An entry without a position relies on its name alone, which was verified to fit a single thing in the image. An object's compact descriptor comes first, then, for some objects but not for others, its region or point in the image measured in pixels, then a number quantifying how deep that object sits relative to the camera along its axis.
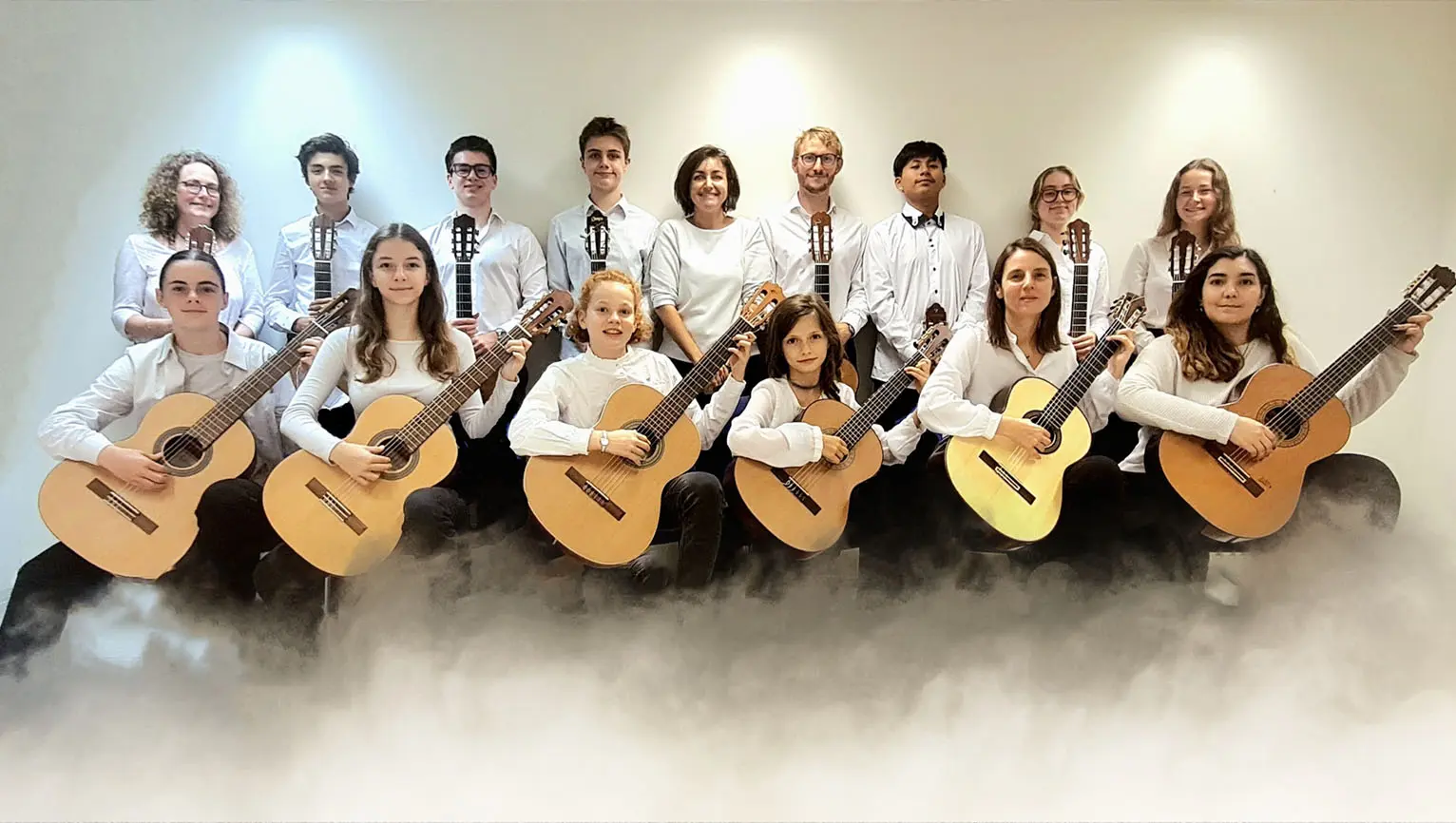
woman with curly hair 2.23
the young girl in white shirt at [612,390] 2.11
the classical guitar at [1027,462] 2.15
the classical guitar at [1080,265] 2.25
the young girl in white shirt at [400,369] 2.10
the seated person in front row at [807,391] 2.18
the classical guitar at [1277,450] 2.12
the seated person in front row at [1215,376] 2.15
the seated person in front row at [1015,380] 2.17
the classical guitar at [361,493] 2.08
